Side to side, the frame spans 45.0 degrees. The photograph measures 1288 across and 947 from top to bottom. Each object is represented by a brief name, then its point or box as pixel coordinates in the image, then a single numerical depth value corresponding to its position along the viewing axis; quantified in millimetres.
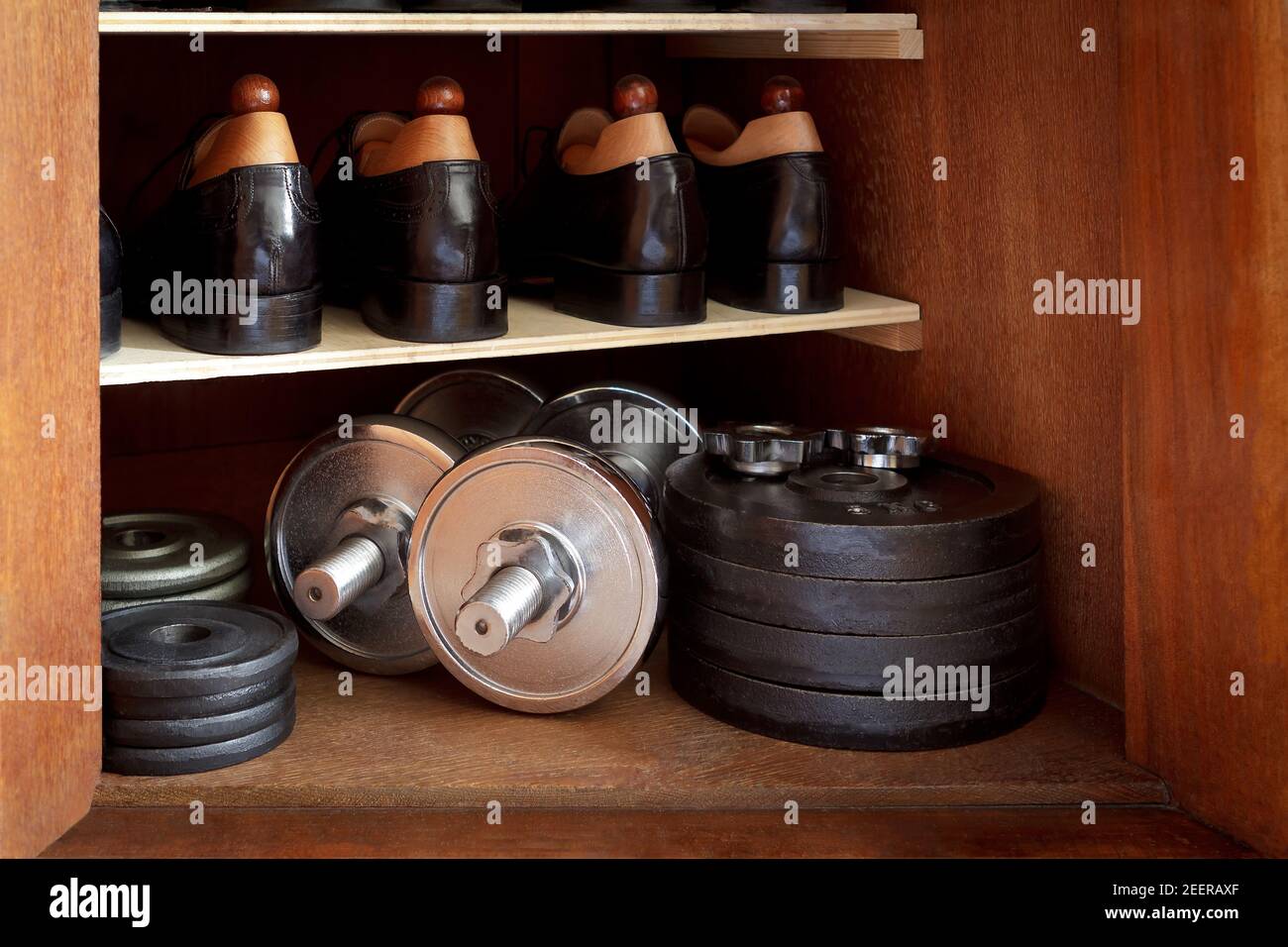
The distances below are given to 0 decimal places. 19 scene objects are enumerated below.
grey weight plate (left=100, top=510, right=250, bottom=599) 1436
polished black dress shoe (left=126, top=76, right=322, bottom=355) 1274
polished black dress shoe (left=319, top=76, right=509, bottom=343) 1338
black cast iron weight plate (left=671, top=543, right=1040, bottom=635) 1262
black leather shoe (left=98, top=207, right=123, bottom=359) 1262
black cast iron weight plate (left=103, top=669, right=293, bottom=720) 1233
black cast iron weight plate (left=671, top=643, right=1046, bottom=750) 1275
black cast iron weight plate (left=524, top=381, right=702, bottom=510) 1615
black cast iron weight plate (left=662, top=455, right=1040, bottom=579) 1260
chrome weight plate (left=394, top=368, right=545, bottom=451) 1729
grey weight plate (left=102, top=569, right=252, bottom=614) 1431
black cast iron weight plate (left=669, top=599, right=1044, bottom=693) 1266
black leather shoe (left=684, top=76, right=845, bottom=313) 1480
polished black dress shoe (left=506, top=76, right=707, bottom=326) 1404
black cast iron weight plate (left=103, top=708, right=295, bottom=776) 1238
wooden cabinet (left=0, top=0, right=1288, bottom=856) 1114
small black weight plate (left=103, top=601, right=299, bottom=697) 1230
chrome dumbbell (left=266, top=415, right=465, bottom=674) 1431
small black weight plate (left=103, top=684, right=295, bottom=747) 1235
